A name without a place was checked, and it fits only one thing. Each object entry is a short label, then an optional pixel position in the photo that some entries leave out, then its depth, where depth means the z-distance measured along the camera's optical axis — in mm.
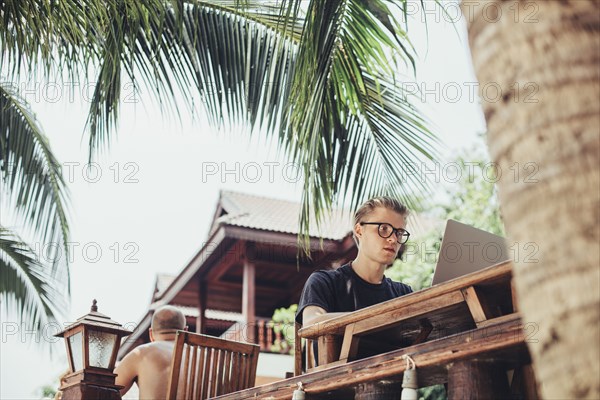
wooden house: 13883
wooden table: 2531
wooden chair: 4199
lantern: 4320
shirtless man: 4525
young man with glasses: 3906
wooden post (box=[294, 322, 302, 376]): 4035
